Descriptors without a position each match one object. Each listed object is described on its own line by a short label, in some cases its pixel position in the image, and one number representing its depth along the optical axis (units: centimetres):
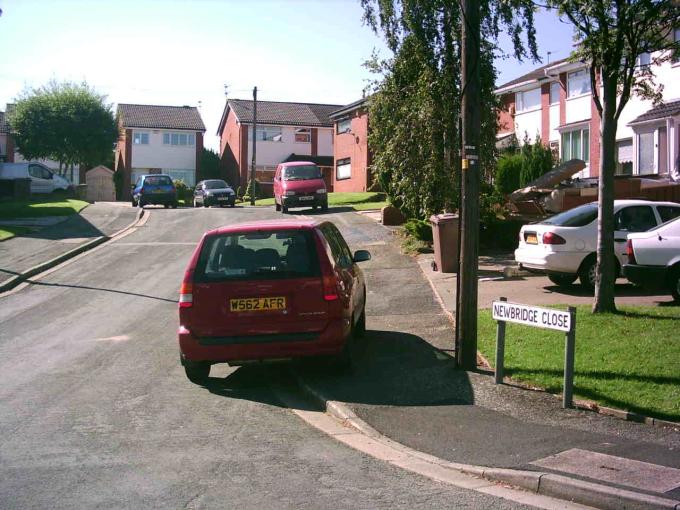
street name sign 746
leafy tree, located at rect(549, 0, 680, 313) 1023
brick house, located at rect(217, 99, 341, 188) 5800
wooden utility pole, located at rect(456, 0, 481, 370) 890
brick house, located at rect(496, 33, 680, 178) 2406
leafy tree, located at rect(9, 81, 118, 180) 5616
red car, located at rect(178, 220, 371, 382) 845
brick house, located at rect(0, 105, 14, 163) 6469
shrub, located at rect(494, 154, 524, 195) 2712
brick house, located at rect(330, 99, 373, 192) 4322
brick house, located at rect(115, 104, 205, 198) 6153
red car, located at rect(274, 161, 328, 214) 3083
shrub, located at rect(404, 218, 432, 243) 1945
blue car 3609
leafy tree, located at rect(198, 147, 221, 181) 6378
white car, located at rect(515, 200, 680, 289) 1348
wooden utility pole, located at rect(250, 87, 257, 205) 4397
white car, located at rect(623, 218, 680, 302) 1180
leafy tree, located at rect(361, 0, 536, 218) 1906
